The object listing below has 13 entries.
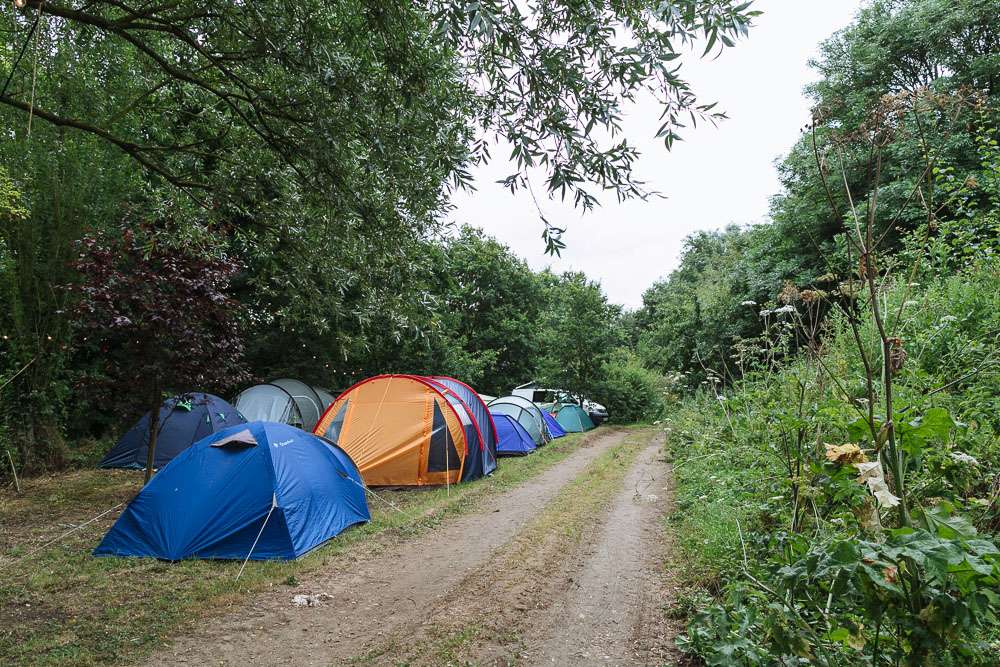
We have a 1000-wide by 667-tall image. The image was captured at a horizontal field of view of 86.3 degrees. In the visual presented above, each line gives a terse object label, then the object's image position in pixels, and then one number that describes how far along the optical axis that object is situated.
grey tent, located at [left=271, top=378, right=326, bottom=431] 13.11
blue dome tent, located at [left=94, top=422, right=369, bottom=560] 5.25
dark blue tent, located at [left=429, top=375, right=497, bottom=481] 9.73
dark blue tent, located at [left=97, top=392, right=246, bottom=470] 9.98
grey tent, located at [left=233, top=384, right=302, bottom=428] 12.36
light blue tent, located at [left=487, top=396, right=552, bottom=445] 14.87
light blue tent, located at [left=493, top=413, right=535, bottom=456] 13.17
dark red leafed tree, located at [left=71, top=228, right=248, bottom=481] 6.81
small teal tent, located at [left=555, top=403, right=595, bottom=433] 19.92
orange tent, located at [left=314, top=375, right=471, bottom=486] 8.95
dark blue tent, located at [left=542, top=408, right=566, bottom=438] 17.50
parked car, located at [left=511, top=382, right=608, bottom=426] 21.06
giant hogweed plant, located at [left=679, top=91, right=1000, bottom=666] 1.83
